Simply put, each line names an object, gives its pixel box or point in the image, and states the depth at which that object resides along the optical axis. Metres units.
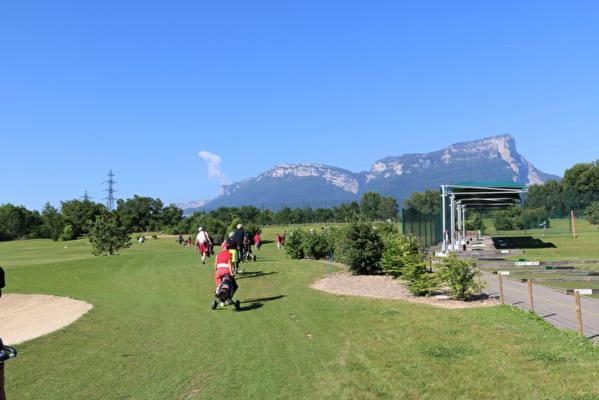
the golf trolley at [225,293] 12.43
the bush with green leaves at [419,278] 13.91
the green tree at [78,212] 93.88
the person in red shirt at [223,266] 12.63
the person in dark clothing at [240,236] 19.48
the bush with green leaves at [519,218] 60.61
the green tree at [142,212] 112.10
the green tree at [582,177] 112.06
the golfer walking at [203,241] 21.92
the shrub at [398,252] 15.88
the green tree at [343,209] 123.18
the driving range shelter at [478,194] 29.25
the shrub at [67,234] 88.44
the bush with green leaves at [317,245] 25.46
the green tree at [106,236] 35.41
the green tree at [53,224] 94.38
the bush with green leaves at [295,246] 26.08
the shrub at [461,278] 12.88
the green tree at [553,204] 59.02
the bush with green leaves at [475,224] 67.44
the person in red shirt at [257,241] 37.29
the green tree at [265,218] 124.20
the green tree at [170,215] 119.44
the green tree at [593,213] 53.59
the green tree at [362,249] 19.16
